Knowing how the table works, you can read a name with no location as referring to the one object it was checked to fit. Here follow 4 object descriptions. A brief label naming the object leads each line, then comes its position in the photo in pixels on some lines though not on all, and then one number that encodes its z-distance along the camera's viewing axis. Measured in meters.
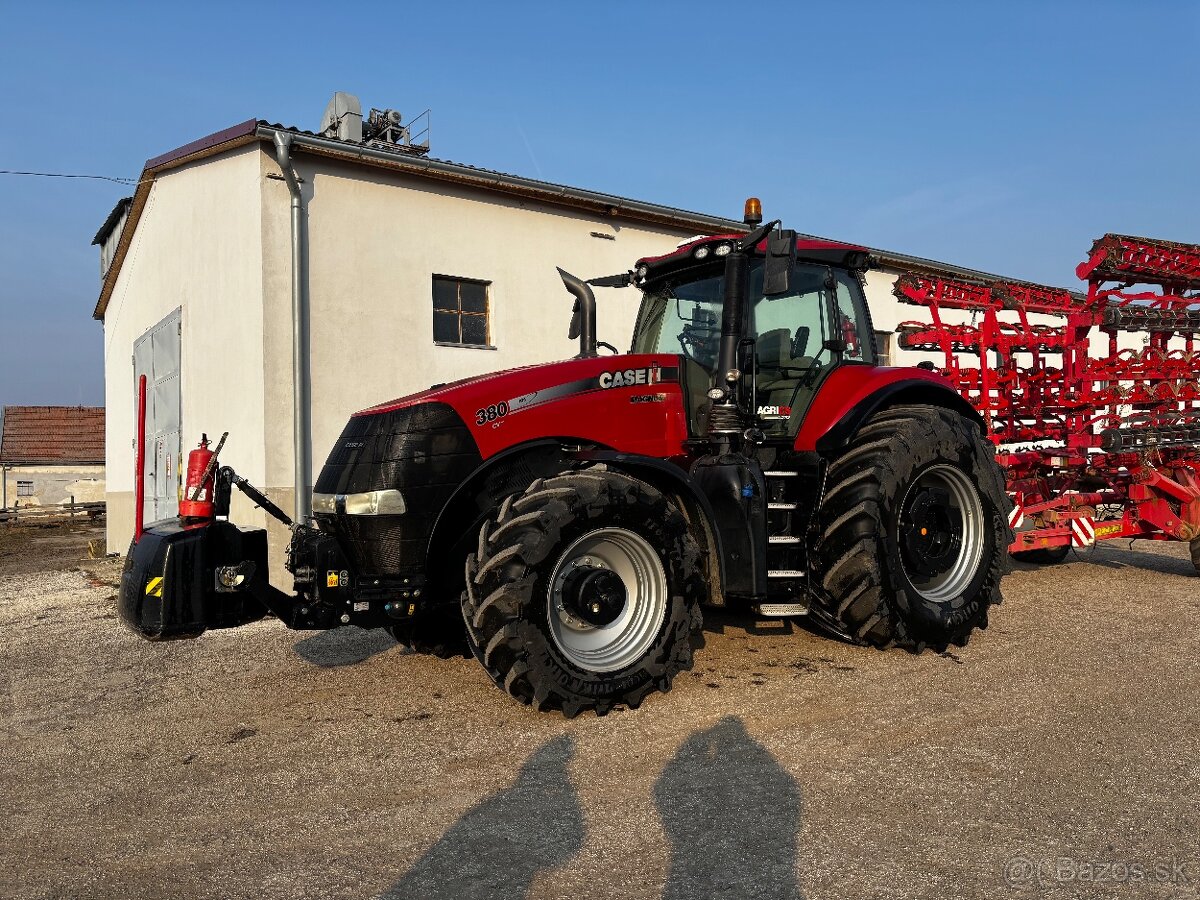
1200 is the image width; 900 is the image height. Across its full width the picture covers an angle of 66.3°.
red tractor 4.03
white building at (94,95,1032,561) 9.21
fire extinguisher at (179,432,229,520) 4.14
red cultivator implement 7.53
